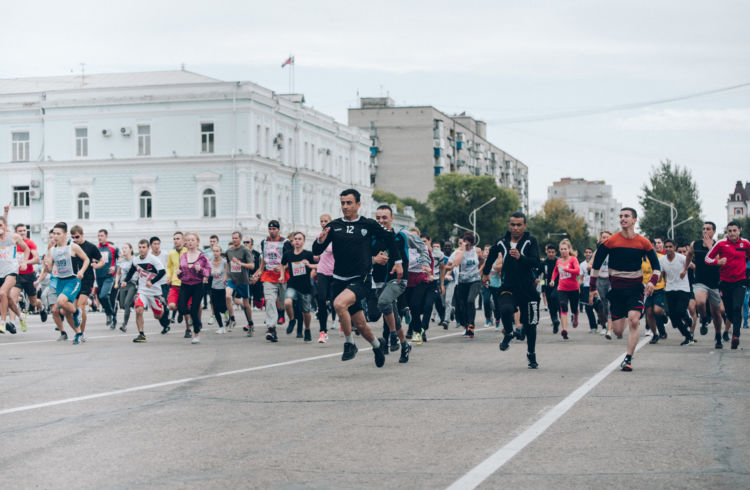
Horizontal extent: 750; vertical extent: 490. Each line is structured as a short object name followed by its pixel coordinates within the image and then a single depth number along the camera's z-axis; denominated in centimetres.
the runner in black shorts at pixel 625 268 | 1291
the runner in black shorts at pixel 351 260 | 1255
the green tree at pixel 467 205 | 11162
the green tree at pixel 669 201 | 9825
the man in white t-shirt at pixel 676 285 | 1848
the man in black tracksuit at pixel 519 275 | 1314
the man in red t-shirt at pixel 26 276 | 1998
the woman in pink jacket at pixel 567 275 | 2089
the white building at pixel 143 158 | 6825
